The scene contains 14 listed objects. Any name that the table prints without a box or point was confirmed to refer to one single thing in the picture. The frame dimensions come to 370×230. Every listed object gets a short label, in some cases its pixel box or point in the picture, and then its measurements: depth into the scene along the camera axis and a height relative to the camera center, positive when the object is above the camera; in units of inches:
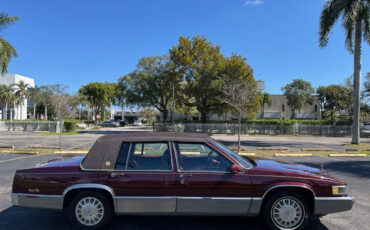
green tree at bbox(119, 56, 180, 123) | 1390.3 +205.0
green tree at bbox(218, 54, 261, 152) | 1130.0 +221.0
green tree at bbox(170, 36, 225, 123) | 1153.4 +248.2
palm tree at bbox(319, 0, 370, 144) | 664.4 +274.3
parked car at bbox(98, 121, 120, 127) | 2165.4 -47.4
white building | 2276.1 +110.3
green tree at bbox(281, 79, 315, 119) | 2082.9 +236.9
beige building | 2171.5 +97.5
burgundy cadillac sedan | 146.6 -42.1
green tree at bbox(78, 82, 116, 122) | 2331.4 +244.9
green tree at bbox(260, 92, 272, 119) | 2121.1 +168.9
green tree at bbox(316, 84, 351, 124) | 1592.2 +162.7
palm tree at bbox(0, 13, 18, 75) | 692.8 +194.8
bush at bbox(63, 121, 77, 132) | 1257.0 -40.6
